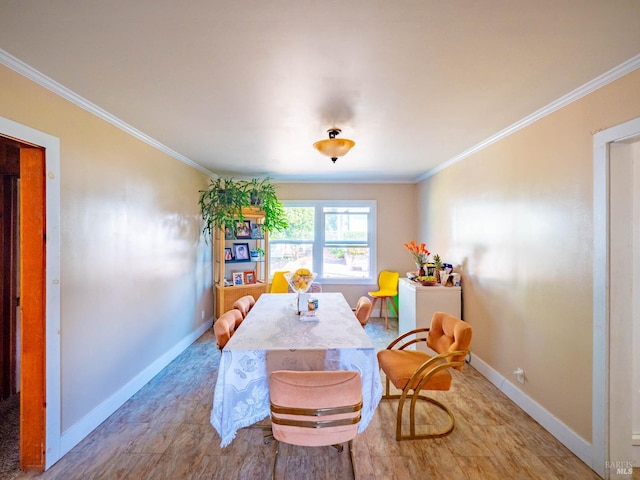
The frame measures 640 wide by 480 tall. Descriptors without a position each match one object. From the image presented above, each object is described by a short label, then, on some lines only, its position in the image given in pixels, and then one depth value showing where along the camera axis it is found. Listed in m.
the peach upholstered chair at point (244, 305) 2.91
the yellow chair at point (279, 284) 4.82
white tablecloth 1.86
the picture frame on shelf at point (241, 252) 4.89
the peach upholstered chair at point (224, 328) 2.22
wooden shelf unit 4.59
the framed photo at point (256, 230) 4.94
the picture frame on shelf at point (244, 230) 4.69
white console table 3.60
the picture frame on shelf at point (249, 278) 4.86
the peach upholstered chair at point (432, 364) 2.14
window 5.46
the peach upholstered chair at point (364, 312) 2.96
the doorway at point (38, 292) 1.90
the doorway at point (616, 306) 1.85
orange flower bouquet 4.01
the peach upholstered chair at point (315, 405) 1.50
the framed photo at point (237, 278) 4.77
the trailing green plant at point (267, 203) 4.62
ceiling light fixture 2.51
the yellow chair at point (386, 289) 4.94
